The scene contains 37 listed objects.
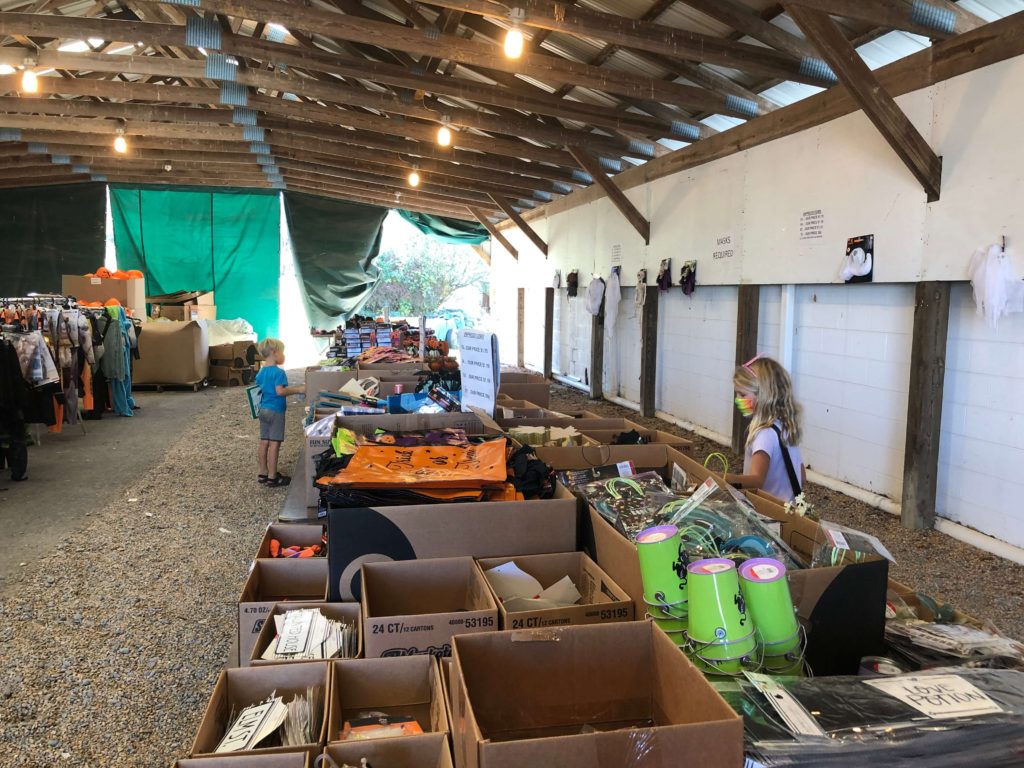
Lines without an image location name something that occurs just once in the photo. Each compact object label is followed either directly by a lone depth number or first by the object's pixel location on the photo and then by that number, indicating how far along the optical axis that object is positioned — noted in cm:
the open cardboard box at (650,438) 329
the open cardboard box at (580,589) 162
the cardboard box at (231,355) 1216
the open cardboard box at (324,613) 189
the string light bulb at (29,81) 683
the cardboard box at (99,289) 1049
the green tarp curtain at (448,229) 1586
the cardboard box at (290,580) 234
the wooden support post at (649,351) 843
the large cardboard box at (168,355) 1109
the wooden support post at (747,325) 634
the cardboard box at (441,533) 191
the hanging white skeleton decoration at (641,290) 850
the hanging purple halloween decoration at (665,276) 780
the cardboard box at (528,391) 536
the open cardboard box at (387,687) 162
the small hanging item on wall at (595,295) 968
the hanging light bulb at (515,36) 469
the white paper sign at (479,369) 338
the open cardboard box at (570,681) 126
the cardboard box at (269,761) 132
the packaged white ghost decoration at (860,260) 480
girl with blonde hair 291
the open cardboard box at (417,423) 299
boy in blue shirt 542
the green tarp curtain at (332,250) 1487
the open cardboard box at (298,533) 274
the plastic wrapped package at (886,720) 98
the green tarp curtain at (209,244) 1419
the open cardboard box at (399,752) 136
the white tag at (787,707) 102
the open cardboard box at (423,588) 187
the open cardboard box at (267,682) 166
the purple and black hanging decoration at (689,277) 725
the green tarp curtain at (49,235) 1358
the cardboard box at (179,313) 1223
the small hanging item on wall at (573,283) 1077
